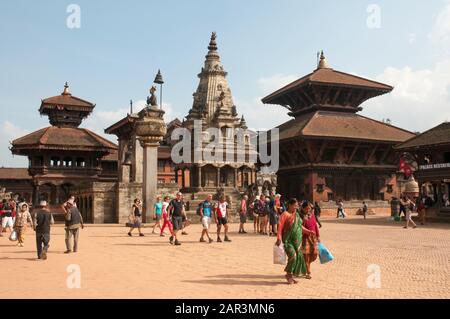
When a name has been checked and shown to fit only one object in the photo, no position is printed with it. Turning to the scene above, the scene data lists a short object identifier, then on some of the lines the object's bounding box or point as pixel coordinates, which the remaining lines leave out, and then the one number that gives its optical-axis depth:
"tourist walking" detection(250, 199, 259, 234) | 19.06
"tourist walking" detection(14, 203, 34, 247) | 14.88
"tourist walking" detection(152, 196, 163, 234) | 19.38
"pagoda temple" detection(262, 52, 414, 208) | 37.62
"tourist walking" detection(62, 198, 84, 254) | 12.80
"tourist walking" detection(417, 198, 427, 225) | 24.50
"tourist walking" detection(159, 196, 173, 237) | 16.97
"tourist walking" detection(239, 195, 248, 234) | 19.48
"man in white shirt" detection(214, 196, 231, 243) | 15.52
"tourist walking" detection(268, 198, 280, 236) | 18.56
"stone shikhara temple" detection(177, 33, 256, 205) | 50.78
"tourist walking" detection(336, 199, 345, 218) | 34.17
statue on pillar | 24.33
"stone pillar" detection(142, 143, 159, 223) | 22.77
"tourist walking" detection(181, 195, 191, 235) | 15.53
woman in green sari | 8.28
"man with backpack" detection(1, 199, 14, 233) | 19.76
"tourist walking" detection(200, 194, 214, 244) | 15.51
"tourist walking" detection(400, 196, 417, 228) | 22.03
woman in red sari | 8.82
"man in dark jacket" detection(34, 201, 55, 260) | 11.67
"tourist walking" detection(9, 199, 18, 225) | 20.93
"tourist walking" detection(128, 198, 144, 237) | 18.25
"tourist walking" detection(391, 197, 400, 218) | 29.70
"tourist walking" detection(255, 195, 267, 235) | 18.72
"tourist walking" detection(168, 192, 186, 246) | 14.84
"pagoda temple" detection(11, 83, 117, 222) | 40.38
